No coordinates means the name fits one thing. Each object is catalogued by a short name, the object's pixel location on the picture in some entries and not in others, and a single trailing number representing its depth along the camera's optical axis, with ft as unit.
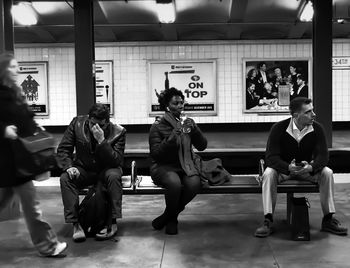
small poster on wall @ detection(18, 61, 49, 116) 37.47
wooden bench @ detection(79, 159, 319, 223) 14.06
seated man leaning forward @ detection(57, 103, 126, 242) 13.50
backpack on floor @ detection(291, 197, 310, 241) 13.09
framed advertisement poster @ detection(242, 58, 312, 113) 37.01
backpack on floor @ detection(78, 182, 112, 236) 13.38
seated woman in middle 13.93
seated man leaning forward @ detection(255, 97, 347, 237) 13.75
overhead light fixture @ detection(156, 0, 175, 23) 29.68
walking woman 10.46
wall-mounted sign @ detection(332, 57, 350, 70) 37.40
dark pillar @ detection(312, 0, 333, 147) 22.58
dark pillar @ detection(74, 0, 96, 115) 22.21
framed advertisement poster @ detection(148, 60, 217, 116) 37.17
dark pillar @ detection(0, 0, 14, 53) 17.11
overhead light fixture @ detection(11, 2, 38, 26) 30.60
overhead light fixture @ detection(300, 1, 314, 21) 30.19
